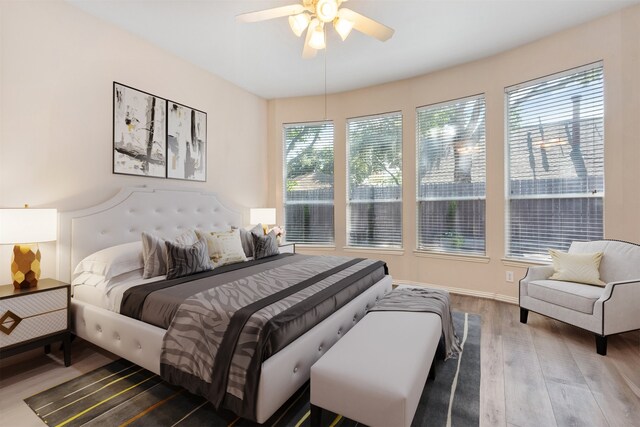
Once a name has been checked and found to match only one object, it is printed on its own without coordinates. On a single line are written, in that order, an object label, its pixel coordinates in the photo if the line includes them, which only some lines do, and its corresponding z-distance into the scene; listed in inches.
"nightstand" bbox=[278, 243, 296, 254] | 166.0
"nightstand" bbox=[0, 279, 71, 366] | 75.2
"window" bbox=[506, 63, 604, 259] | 120.2
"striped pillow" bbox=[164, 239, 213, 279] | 96.1
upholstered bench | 51.4
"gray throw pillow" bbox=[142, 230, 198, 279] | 96.6
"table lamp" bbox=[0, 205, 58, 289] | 77.7
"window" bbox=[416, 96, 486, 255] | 150.9
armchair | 91.0
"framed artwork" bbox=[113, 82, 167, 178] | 115.8
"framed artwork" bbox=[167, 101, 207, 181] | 134.5
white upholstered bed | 62.5
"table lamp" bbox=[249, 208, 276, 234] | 168.9
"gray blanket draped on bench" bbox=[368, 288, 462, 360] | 85.2
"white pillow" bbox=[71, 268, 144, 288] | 90.5
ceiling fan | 81.4
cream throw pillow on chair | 106.3
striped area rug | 64.0
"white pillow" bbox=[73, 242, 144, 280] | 92.3
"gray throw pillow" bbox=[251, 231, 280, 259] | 134.3
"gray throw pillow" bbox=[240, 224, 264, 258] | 137.7
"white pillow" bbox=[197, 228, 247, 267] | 115.2
